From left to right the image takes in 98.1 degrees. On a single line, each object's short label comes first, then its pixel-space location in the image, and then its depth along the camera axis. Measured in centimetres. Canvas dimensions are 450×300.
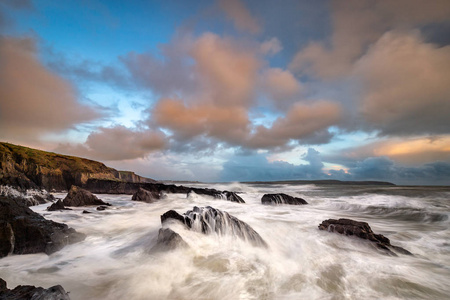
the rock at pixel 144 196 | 1595
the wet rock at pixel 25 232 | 443
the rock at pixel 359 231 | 538
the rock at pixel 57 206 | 968
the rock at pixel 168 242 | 477
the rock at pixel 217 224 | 589
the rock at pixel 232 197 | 1682
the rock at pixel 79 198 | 1148
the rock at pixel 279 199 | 1514
